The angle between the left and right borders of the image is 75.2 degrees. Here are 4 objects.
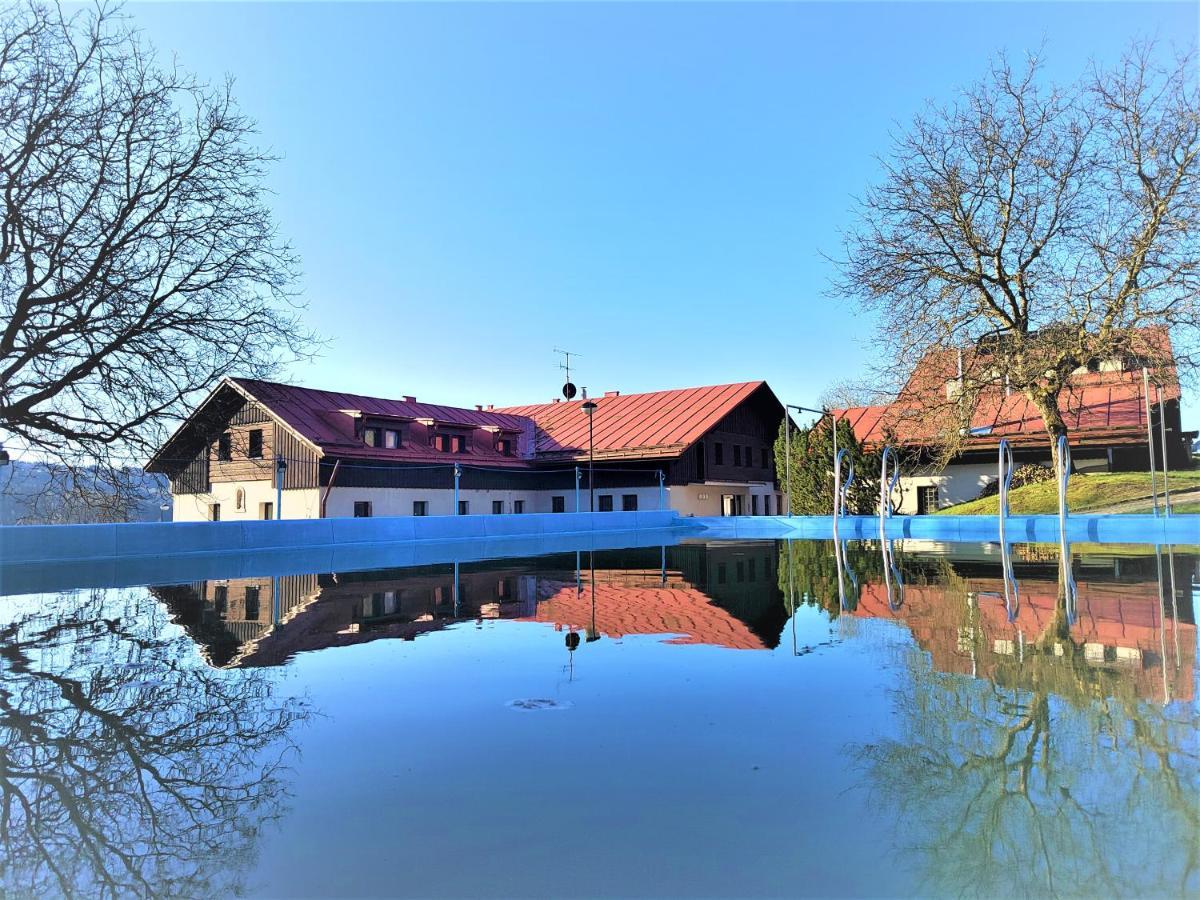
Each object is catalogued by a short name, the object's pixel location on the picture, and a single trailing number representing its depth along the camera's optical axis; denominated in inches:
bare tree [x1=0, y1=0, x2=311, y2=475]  528.1
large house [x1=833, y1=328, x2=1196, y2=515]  935.7
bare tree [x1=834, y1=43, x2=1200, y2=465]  799.1
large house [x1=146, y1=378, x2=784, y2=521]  1295.5
